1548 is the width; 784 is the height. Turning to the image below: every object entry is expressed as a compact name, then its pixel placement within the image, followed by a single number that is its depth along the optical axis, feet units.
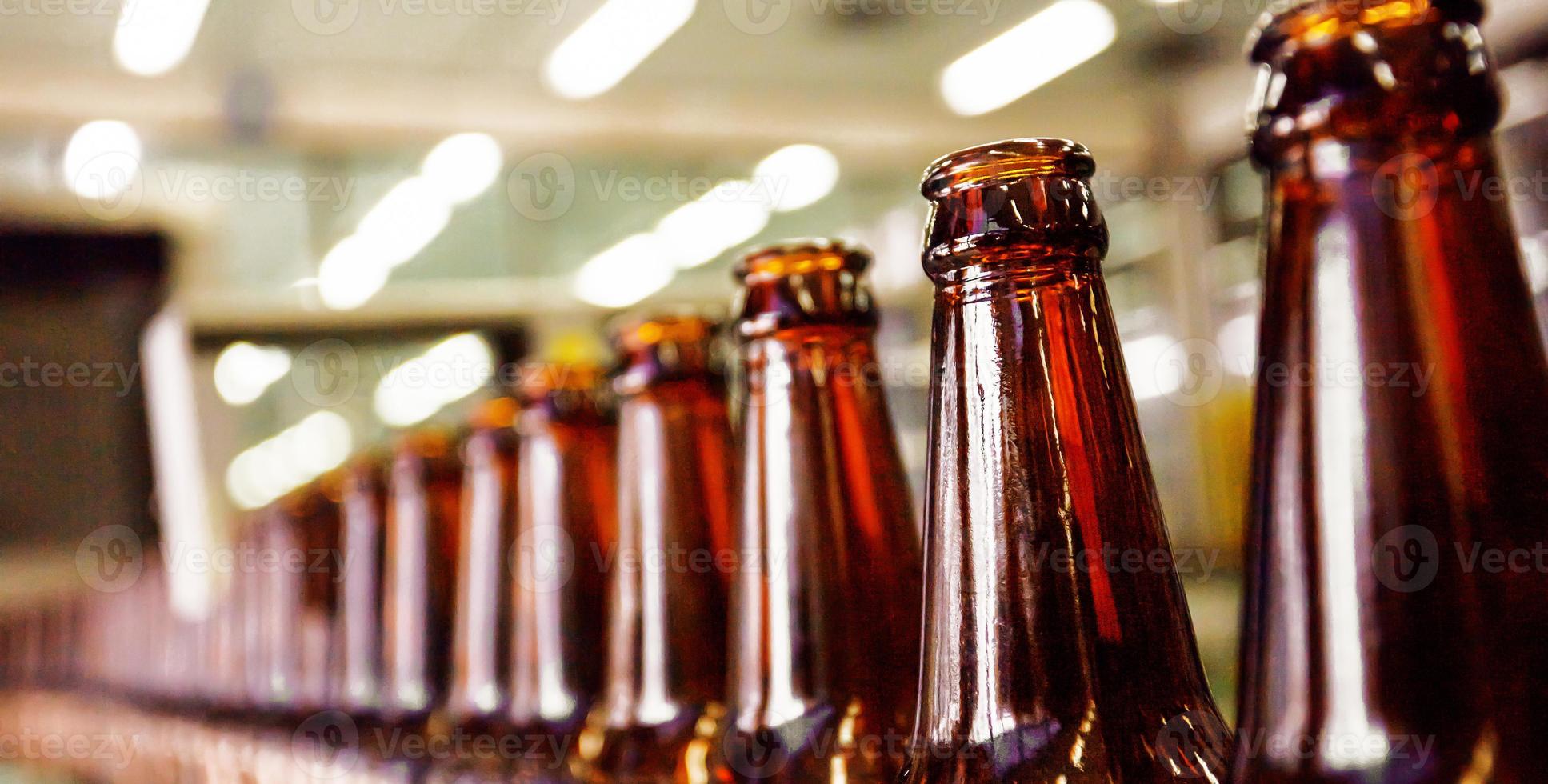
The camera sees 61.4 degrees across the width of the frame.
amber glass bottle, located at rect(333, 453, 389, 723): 3.08
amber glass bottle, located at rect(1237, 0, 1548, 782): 0.77
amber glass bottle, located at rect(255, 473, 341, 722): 3.73
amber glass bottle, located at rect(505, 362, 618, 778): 2.12
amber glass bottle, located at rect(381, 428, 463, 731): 2.72
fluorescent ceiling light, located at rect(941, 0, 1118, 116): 11.00
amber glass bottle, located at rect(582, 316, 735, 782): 1.72
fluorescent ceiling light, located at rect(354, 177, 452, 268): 15.21
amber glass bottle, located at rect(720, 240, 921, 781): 1.37
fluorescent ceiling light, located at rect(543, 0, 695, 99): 9.50
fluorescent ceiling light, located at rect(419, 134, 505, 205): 12.35
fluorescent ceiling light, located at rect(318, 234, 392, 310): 16.25
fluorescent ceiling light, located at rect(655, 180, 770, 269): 16.47
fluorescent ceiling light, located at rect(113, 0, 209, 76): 8.04
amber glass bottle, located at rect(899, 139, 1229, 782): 1.02
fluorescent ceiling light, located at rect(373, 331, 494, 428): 12.52
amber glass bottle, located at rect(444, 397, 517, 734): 2.31
